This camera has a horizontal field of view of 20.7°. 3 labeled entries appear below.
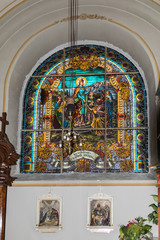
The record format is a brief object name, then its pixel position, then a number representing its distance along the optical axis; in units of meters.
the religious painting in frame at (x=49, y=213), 9.65
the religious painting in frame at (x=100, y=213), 9.53
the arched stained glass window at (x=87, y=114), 10.34
